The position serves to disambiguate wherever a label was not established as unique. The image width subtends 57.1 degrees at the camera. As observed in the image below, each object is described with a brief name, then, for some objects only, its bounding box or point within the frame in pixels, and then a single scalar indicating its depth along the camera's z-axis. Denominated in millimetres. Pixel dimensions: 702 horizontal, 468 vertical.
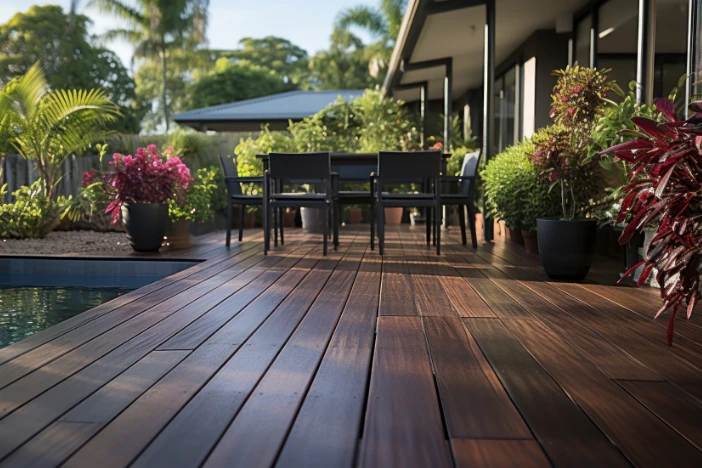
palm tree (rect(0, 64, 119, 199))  6727
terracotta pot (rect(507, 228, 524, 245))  6443
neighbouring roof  14242
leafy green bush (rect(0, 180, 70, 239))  6562
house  5402
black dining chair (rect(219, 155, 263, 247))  6113
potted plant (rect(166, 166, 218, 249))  6230
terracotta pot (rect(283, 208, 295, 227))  9781
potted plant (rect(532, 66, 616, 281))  3852
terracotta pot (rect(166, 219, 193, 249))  6199
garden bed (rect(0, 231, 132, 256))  5594
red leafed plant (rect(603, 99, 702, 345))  1850
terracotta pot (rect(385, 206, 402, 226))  10208
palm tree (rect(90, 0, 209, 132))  26250
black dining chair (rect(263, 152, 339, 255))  5375
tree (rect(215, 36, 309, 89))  39144
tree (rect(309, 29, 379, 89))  28691
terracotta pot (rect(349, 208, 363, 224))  10766
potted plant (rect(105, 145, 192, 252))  5543
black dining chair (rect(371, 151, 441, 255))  5320
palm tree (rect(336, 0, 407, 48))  21734
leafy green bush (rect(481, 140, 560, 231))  5121
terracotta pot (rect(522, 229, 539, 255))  5555
